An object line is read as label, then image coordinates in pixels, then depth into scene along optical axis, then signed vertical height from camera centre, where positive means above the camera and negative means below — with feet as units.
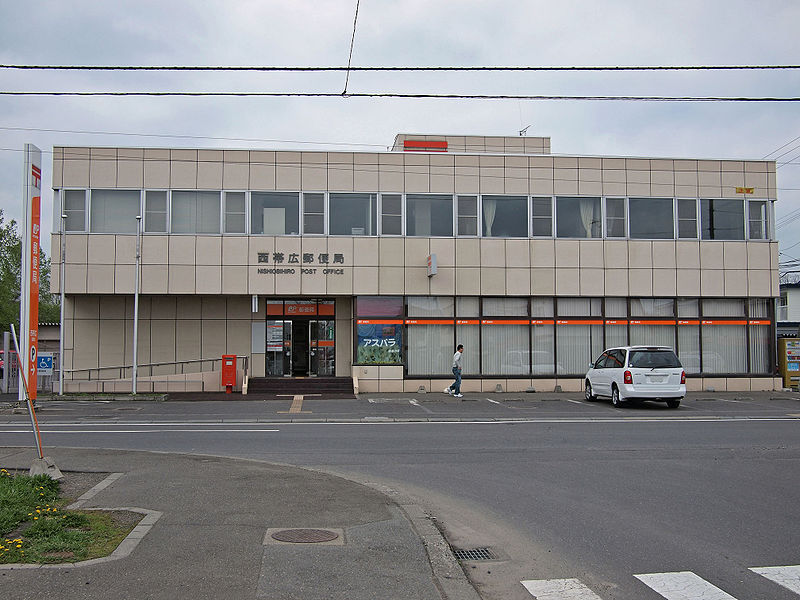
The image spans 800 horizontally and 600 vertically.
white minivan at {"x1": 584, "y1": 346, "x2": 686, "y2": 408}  71.51 -3.43
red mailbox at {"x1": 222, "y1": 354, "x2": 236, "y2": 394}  87.51 -3.84
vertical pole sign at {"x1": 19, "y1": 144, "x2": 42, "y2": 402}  43.27 +5.29
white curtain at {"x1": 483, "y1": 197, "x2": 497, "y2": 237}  92.84 +15.96
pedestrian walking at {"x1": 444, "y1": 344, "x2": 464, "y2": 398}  85.01 -3.50
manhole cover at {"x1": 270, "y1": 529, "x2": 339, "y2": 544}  23.30 -6.22
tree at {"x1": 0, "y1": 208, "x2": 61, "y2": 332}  140.87 +12.87
